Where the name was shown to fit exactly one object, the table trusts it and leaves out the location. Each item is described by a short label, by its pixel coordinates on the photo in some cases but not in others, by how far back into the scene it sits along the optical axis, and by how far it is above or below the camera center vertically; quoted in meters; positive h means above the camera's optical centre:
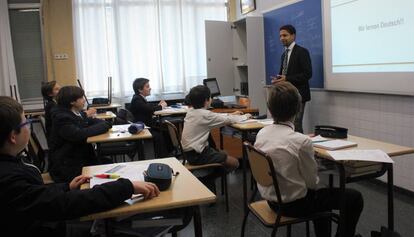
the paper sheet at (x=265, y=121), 3.44 -0.43
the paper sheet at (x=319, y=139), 2.55 -0.45
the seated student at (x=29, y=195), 1.30 -0.40
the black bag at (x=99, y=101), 6.38 -0.32
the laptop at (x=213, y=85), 6.07 -0.15
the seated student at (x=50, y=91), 4.29 -0.08
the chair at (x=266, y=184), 1.95 -0.58
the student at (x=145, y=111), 4.90 -0.41
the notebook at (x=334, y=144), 2.32 -0.45
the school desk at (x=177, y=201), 1.49 -0.50
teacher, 4.26 +0.07
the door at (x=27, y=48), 6.73 +0.64
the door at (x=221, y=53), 6.61 +0.38
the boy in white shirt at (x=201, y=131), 3.27 -0.46
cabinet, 6.62 +0.35
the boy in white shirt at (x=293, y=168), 1.98 -0.49
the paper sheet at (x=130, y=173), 1.80 -0.46
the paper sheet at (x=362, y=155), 2.02 -0.46
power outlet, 6.80 +0.47
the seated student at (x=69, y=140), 2.96 -0.44
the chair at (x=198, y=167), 3.19 -0.74
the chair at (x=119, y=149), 4.22 -0.74
